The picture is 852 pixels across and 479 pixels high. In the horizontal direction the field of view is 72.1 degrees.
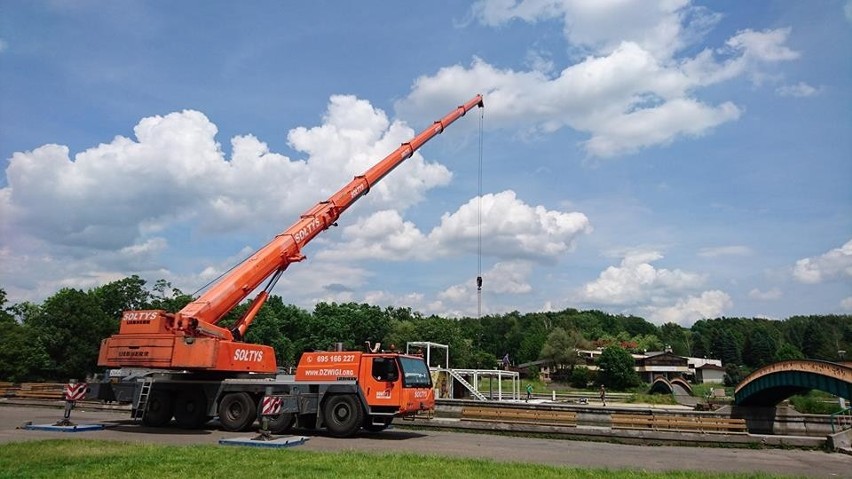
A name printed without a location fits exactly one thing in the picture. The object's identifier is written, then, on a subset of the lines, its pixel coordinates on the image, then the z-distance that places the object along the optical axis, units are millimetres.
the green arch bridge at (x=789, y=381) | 28188
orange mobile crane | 17656
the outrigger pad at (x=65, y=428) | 17297
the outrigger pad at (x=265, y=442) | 15070
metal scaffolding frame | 37000
